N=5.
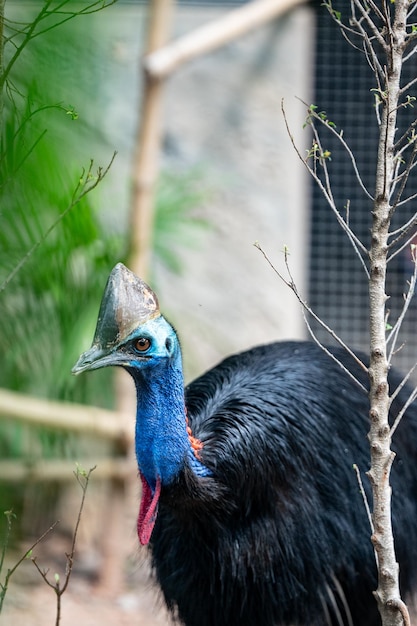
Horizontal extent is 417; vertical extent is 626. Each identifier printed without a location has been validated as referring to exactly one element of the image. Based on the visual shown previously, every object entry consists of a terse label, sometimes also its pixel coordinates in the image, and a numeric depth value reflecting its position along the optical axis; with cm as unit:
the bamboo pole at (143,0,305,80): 815
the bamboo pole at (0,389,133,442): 785
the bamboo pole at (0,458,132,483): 841
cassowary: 473
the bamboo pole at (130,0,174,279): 809
